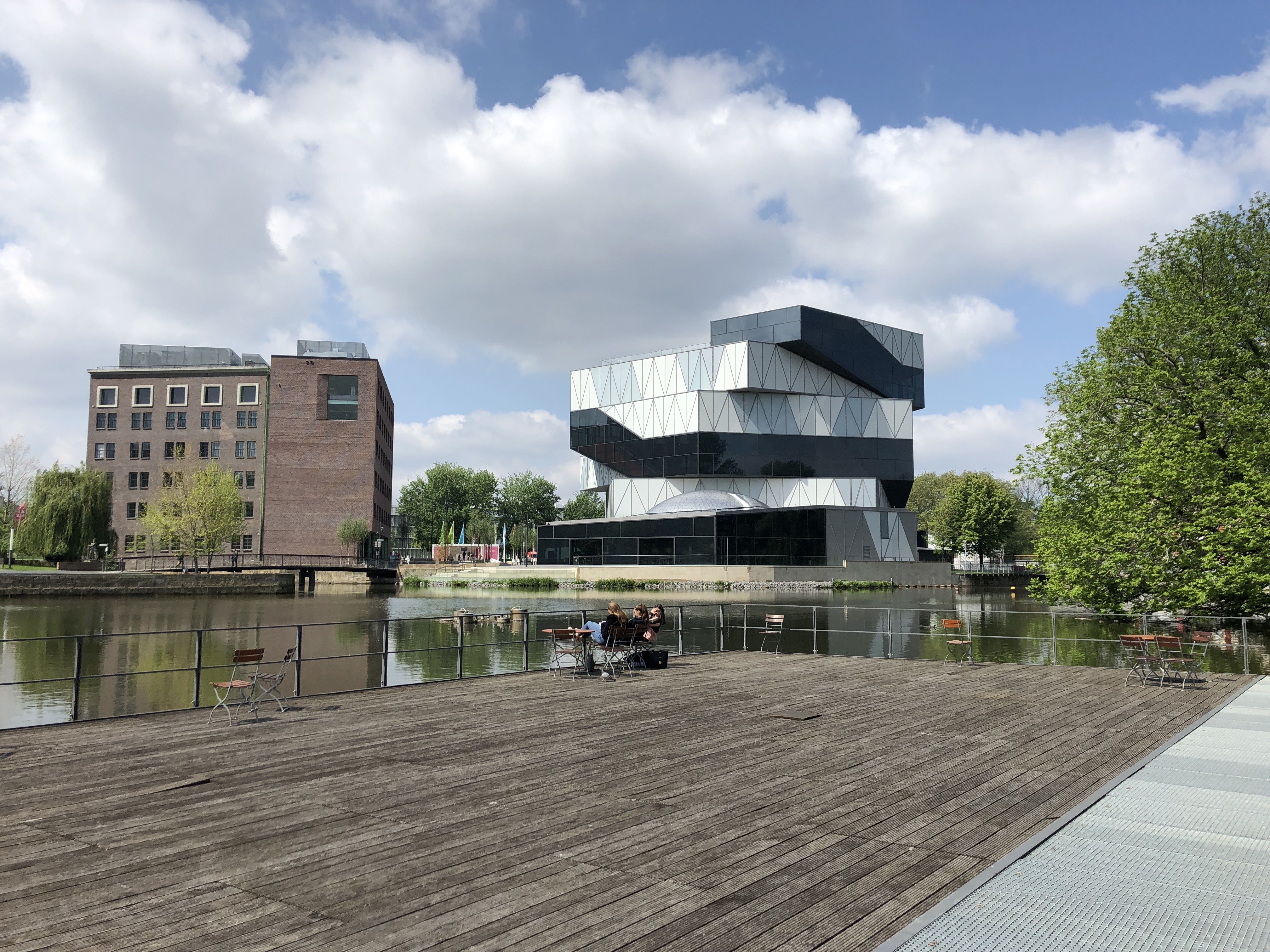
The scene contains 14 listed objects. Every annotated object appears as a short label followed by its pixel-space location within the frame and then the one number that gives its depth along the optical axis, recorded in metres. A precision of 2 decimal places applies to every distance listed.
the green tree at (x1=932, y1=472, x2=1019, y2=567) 87.25
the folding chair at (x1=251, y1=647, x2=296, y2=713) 11.62
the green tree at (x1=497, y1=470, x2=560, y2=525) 124.06
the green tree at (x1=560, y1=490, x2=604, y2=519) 115.31
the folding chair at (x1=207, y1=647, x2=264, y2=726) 10.63
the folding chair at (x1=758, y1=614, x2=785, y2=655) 21.30
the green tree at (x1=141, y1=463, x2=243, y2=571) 73.00
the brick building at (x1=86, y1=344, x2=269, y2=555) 86.00
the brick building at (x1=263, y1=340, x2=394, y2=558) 81.50
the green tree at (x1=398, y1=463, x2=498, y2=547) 120.88
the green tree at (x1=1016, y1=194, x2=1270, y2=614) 23.73
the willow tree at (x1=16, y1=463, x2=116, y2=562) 62.47
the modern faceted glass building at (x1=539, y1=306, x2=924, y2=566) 73.44
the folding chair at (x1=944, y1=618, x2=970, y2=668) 17.88
